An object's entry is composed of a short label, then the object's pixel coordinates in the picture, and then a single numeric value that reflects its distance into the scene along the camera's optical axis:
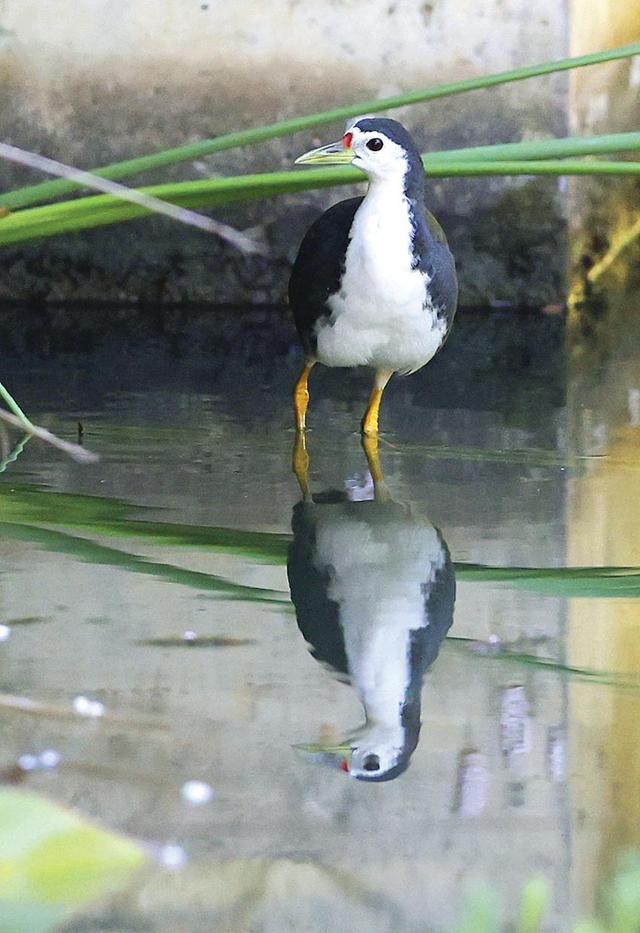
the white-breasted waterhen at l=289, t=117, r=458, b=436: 8.69
